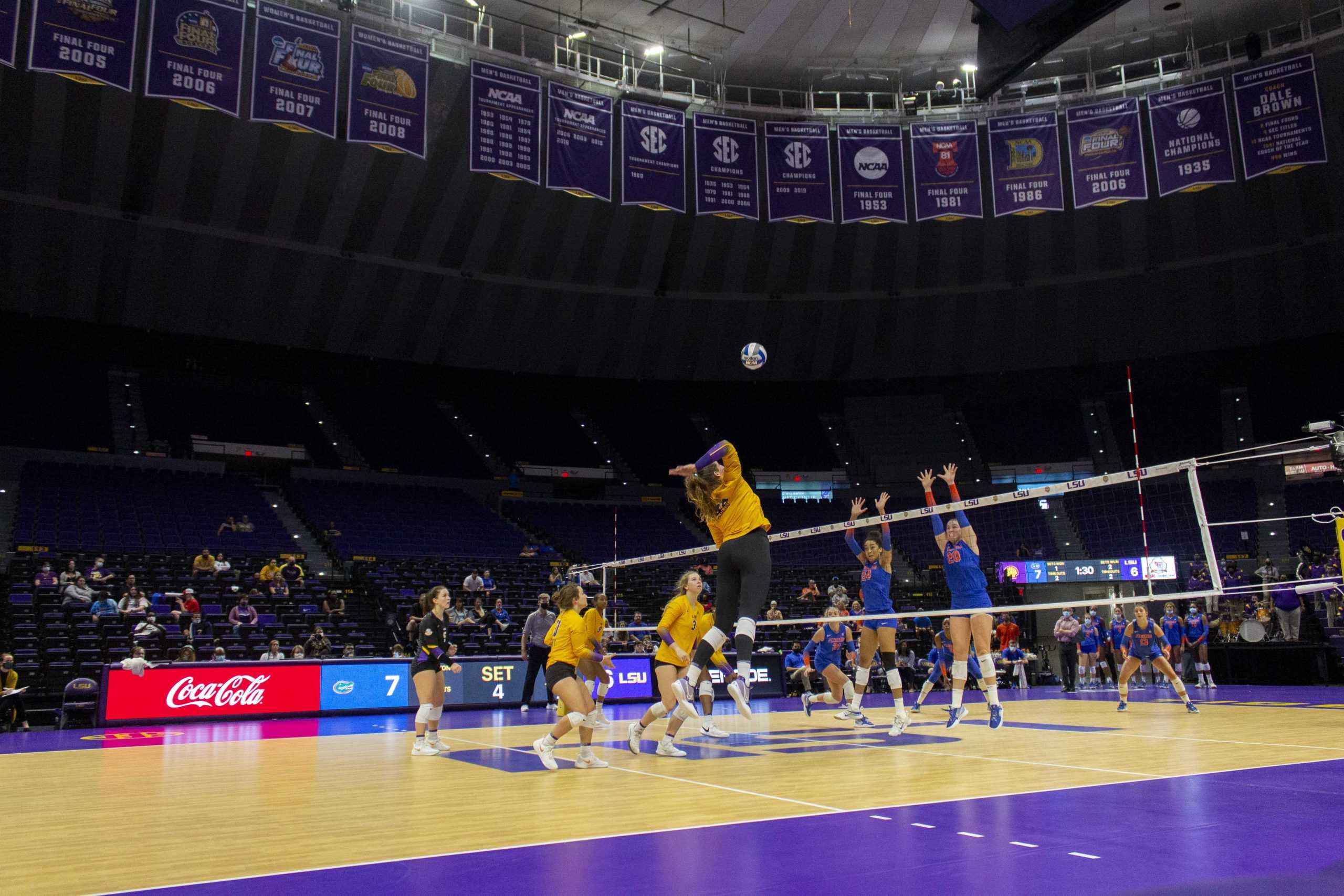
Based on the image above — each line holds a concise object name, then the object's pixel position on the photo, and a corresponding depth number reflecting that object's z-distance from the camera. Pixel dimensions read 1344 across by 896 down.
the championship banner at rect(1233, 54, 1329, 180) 20.17
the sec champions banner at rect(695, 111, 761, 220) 22.25
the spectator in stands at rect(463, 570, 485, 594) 23.53
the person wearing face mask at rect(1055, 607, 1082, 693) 20.09
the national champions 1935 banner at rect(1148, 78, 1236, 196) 20.84
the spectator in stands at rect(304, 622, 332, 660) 18.19
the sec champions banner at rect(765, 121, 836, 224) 22.58
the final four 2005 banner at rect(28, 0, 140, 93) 15.47
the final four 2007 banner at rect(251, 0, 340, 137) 17.77
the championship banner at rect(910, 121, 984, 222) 22.59
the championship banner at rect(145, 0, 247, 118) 16.78
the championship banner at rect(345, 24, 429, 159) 18.56
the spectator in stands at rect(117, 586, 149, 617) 17.06
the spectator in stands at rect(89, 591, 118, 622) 17.19
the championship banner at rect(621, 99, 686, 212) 21.55
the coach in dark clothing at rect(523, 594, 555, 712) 15.42
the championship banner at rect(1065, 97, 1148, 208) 21.44
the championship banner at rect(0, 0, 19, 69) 15.31
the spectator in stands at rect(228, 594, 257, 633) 18.66
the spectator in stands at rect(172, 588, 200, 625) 18.05
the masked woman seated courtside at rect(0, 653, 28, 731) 13.40
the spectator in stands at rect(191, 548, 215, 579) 21.12
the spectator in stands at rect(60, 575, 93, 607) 17.73
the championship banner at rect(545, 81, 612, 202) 20.91
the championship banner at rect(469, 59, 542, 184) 19.95
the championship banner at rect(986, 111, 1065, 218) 22.06
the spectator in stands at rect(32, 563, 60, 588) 18.50
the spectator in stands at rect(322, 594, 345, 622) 20.47
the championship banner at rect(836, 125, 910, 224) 22.86
